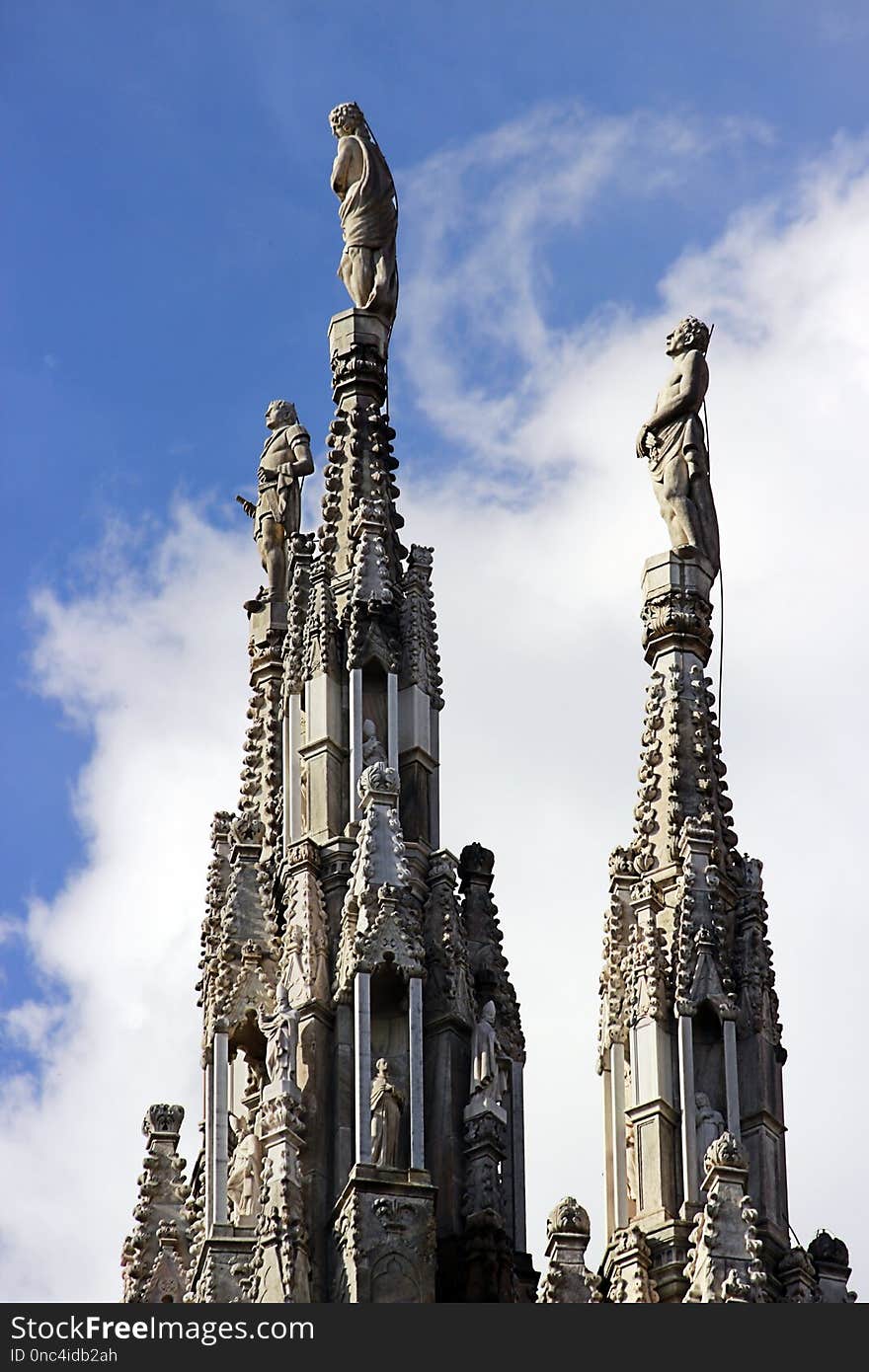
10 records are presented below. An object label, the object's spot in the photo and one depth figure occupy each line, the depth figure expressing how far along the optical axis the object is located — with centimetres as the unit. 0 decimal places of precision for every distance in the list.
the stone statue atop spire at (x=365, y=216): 6675
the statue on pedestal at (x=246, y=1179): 6038
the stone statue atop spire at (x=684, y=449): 6600
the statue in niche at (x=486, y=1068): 6084
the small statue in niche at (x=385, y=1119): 5919
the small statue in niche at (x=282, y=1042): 5988
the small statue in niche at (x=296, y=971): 6059
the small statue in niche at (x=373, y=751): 6246
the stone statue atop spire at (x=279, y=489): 7006
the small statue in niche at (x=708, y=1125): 6119
